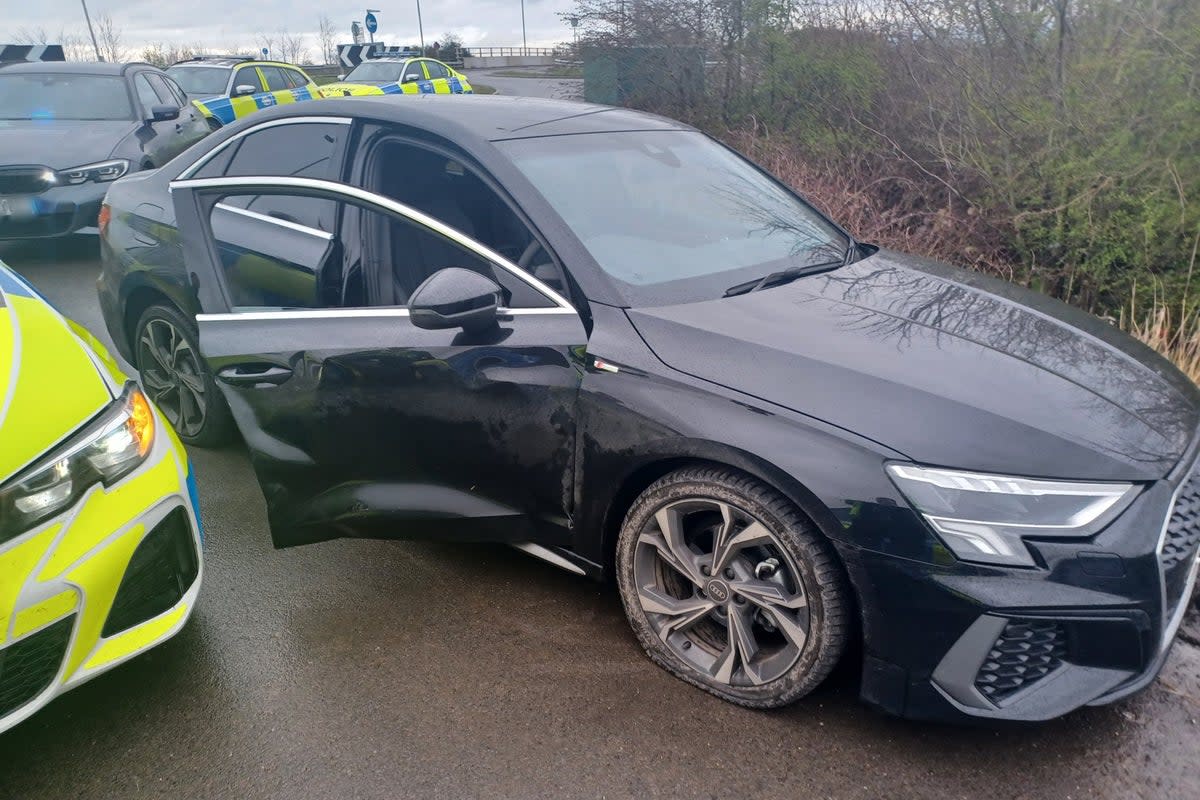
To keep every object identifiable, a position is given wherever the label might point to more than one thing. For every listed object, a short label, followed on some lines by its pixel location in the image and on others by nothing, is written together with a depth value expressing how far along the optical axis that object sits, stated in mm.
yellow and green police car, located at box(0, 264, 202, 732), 2131
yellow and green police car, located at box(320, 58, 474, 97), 18578
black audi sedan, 2154
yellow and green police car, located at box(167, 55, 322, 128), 12812
